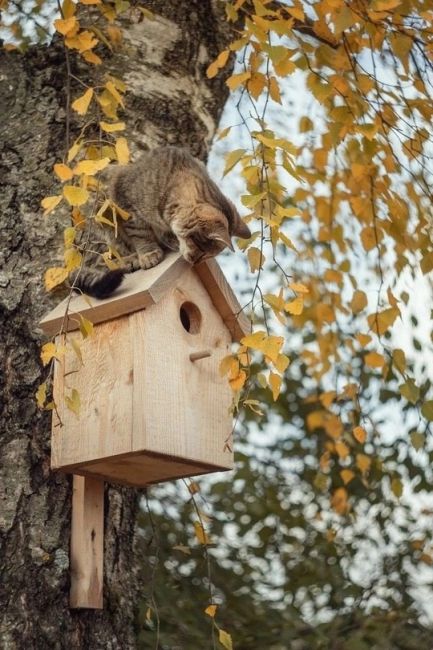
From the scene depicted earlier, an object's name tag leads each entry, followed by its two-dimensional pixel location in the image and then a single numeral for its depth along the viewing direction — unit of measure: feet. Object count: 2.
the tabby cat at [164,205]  11.61
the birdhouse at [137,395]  10.74
